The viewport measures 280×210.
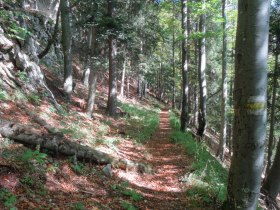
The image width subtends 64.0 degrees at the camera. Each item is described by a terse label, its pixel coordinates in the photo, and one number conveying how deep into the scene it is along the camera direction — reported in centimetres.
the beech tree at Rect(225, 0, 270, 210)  271
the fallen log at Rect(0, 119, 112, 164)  486
